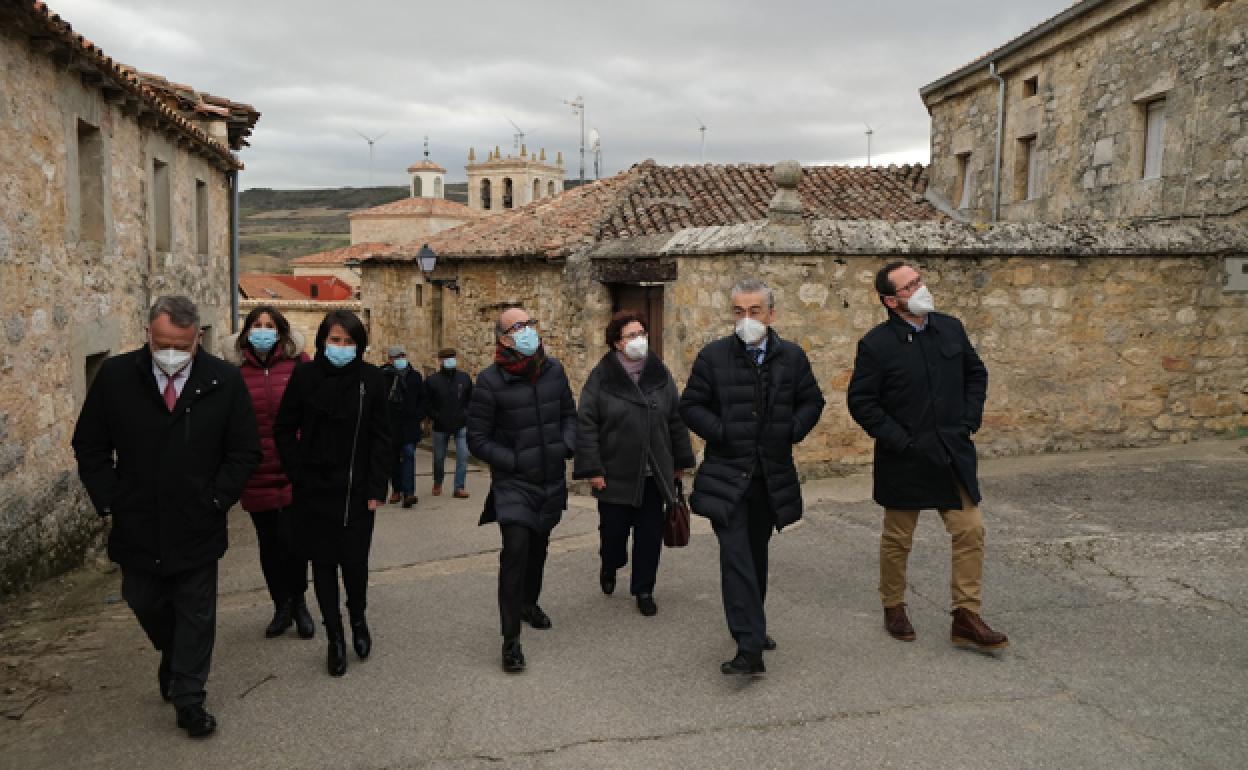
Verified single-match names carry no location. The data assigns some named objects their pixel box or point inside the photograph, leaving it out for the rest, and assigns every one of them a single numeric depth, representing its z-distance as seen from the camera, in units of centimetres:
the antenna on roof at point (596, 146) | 2970
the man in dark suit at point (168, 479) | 372
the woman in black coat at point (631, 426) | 493
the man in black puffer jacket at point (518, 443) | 446
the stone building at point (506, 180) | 7775
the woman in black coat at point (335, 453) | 432
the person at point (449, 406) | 966
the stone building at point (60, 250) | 646
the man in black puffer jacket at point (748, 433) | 423
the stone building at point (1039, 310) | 834
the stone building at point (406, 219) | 6444
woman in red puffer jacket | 480
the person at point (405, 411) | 930
